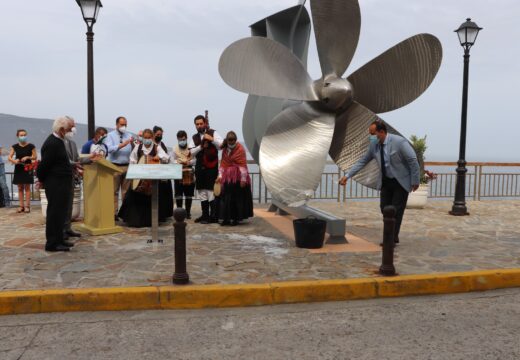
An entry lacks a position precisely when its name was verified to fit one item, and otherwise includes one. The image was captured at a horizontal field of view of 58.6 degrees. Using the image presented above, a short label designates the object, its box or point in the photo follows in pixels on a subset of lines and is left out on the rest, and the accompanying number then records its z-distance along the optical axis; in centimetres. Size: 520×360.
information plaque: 572
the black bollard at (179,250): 434
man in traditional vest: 773
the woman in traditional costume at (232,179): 774
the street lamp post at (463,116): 983
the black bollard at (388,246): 467
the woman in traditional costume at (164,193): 761
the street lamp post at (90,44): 803
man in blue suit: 603
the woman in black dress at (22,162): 912
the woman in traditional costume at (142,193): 720
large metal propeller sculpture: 575
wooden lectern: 682
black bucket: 599
